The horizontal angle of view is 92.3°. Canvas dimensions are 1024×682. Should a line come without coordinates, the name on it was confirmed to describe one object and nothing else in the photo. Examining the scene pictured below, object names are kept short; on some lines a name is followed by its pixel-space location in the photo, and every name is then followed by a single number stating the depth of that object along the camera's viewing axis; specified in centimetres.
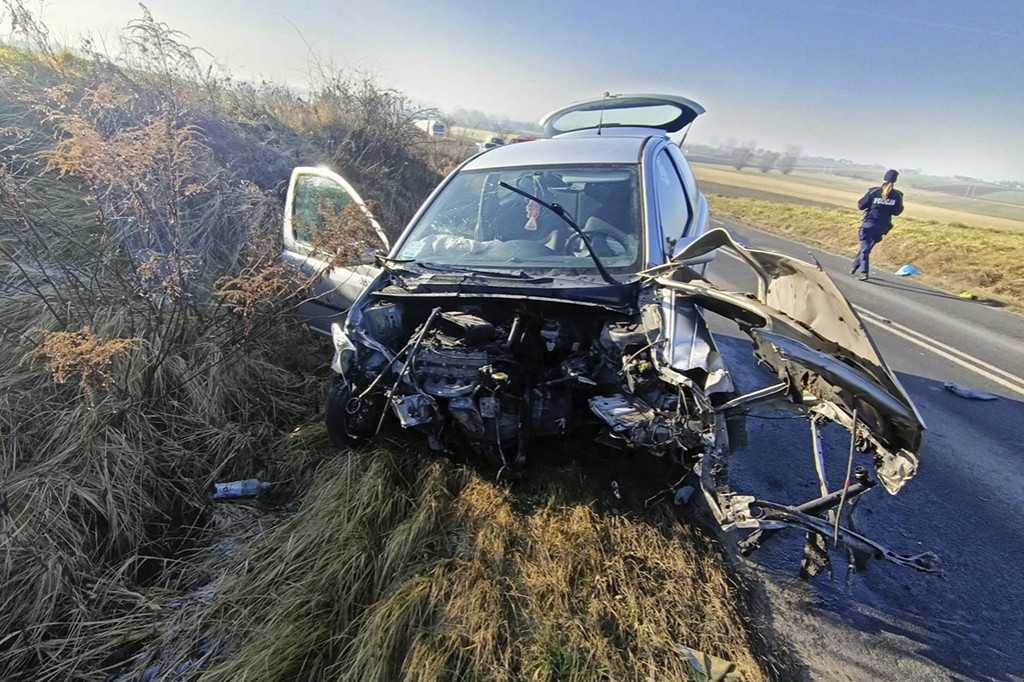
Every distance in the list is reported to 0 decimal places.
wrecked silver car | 200
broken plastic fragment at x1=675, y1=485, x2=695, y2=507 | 283
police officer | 930
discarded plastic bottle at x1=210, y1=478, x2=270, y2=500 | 286
